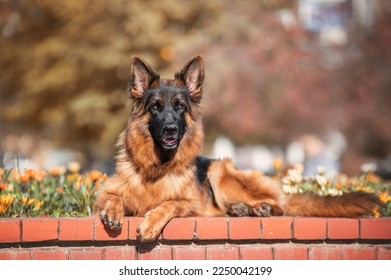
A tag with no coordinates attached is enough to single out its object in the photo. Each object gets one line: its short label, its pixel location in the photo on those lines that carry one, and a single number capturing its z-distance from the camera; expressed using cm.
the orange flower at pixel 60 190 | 685
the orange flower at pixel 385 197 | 649
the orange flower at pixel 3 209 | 588
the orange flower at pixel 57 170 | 732
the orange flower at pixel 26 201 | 606
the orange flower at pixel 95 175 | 684
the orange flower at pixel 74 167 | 726
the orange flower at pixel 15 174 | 714
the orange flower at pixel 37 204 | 619
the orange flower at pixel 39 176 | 689
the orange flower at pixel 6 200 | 586
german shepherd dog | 570
